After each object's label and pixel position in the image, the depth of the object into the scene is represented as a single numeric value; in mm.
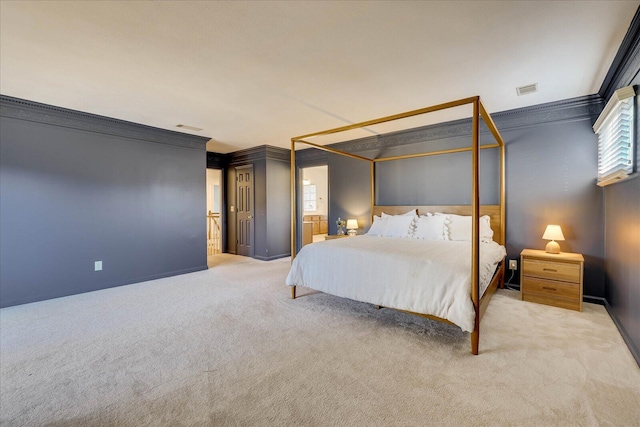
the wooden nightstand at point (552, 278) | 3055
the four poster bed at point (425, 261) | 2248
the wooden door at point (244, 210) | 6430
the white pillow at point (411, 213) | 4482
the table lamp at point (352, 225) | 5293
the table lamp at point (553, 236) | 3311
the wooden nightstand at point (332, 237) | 5141
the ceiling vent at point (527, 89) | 3027
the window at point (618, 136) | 2301
